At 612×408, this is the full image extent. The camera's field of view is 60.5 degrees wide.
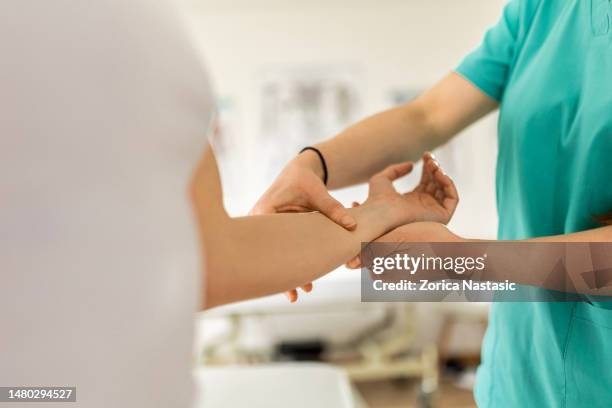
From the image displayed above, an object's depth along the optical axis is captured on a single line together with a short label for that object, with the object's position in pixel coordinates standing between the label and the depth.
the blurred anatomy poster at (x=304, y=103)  3.80
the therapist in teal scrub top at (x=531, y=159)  0.70
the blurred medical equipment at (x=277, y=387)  1.49
